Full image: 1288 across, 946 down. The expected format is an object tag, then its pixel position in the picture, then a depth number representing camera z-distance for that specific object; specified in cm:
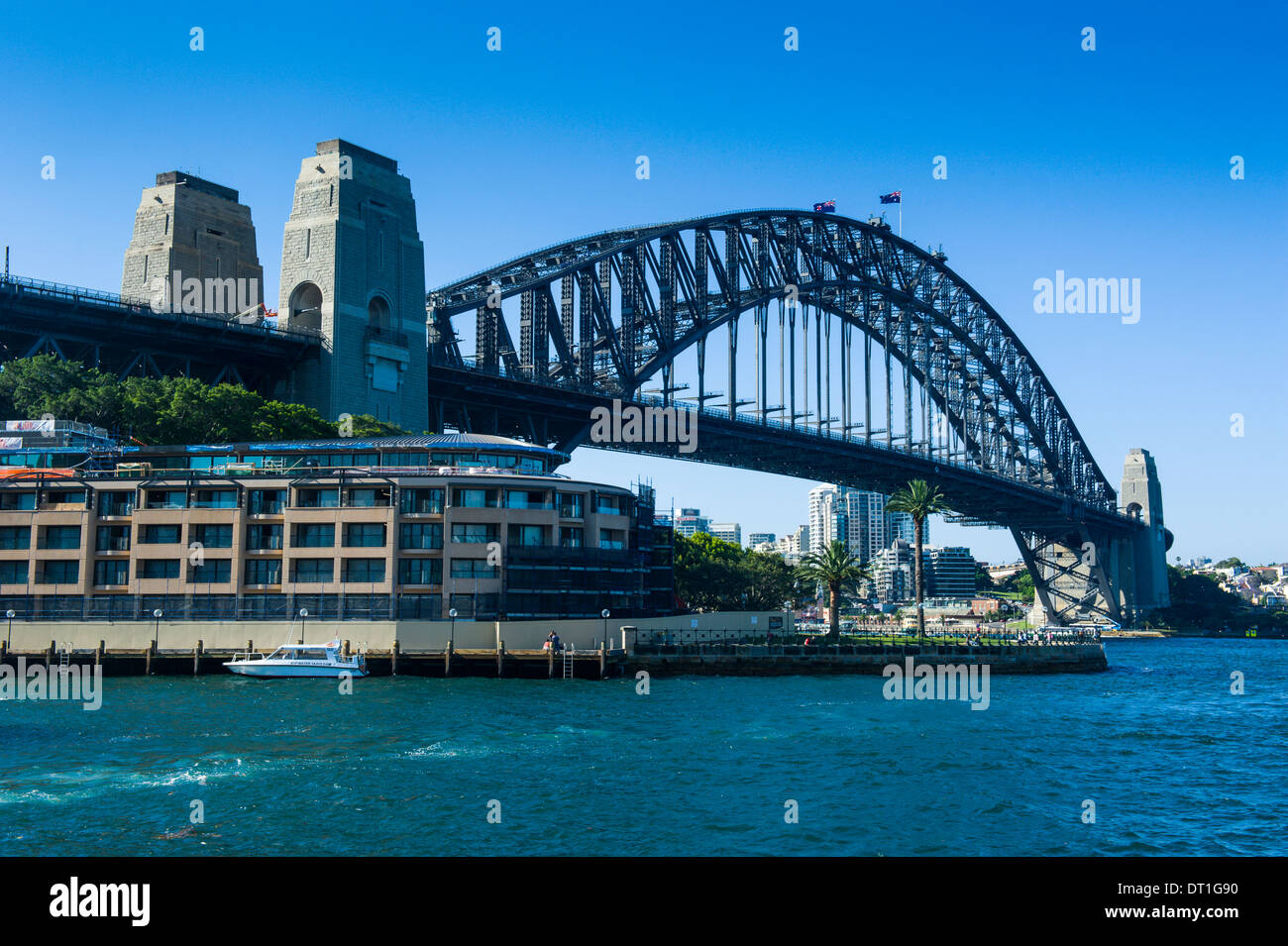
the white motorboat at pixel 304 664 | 6512
